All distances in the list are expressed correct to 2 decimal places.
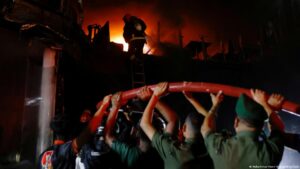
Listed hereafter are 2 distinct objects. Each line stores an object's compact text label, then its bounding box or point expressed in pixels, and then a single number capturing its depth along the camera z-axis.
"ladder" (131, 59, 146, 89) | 8.69
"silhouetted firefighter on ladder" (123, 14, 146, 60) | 9.30
